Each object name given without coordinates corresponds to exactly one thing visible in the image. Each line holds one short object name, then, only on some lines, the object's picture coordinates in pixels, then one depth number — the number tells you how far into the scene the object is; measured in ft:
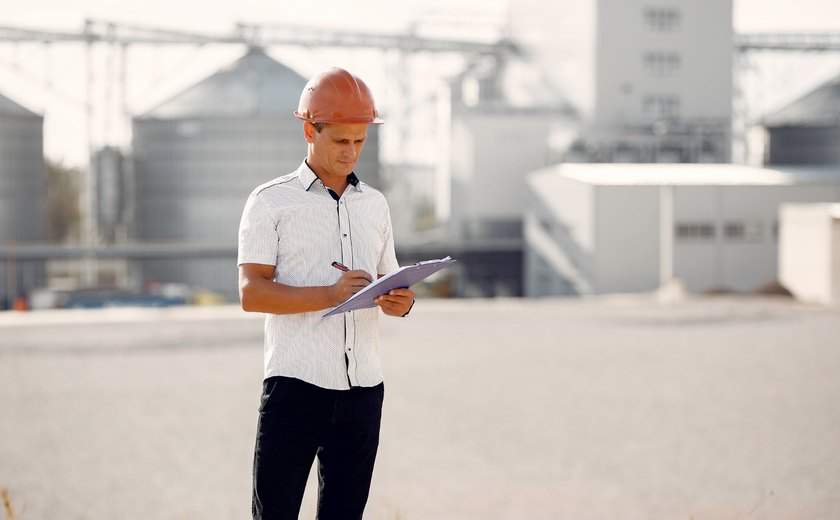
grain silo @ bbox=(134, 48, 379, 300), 157.07
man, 11.23
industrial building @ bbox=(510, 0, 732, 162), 163.02
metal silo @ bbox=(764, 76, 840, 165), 184.03
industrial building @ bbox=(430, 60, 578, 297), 157.89
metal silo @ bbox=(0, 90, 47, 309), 150.51
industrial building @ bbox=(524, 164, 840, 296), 119.85
